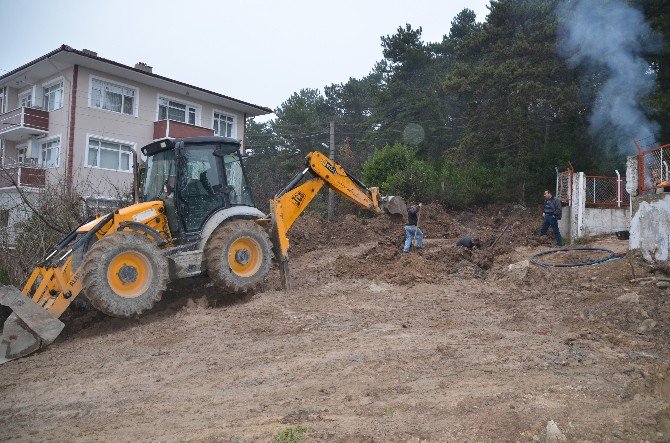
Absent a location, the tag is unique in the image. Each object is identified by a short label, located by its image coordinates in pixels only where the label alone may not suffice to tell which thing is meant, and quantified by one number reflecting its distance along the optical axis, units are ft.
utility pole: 87.39
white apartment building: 68.74
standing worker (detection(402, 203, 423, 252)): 48.51
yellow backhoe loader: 23.76
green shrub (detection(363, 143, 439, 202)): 80.07
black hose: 33.65
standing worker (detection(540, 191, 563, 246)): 46.50
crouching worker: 45.78
